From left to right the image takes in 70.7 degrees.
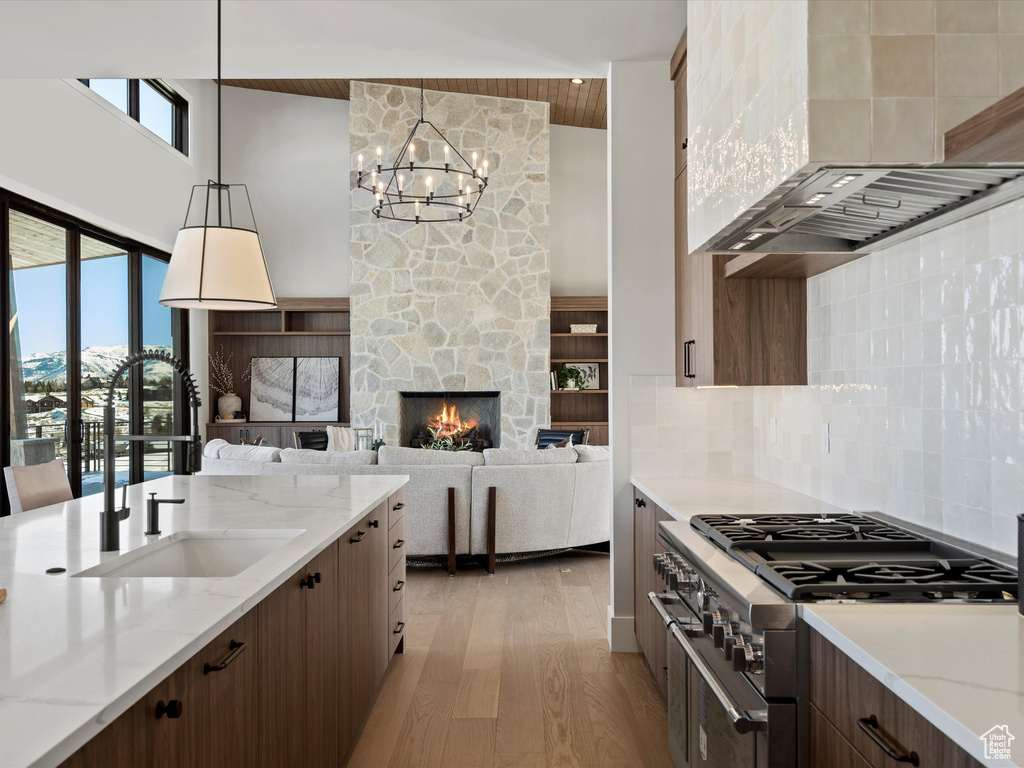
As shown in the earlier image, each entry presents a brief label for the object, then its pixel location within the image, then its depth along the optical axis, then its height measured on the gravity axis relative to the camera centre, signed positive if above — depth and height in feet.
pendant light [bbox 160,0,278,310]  7.79 +1.34
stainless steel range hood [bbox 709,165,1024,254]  4.73 +1.42
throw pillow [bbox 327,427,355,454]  26.00 -1.73
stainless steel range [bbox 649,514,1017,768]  4.60 -1.43
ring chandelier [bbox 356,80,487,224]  26.43 +7.78
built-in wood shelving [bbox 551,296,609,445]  29.14 +1.54
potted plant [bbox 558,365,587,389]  28.73 +0.55
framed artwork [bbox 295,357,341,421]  28.48 +0.16
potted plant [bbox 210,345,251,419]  28.22 +0.44
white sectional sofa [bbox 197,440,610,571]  16.08 -2.12
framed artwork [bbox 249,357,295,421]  28.58 +0.13
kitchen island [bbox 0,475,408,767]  3.03 -1.29
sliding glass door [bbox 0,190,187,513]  17.74 +1.46
